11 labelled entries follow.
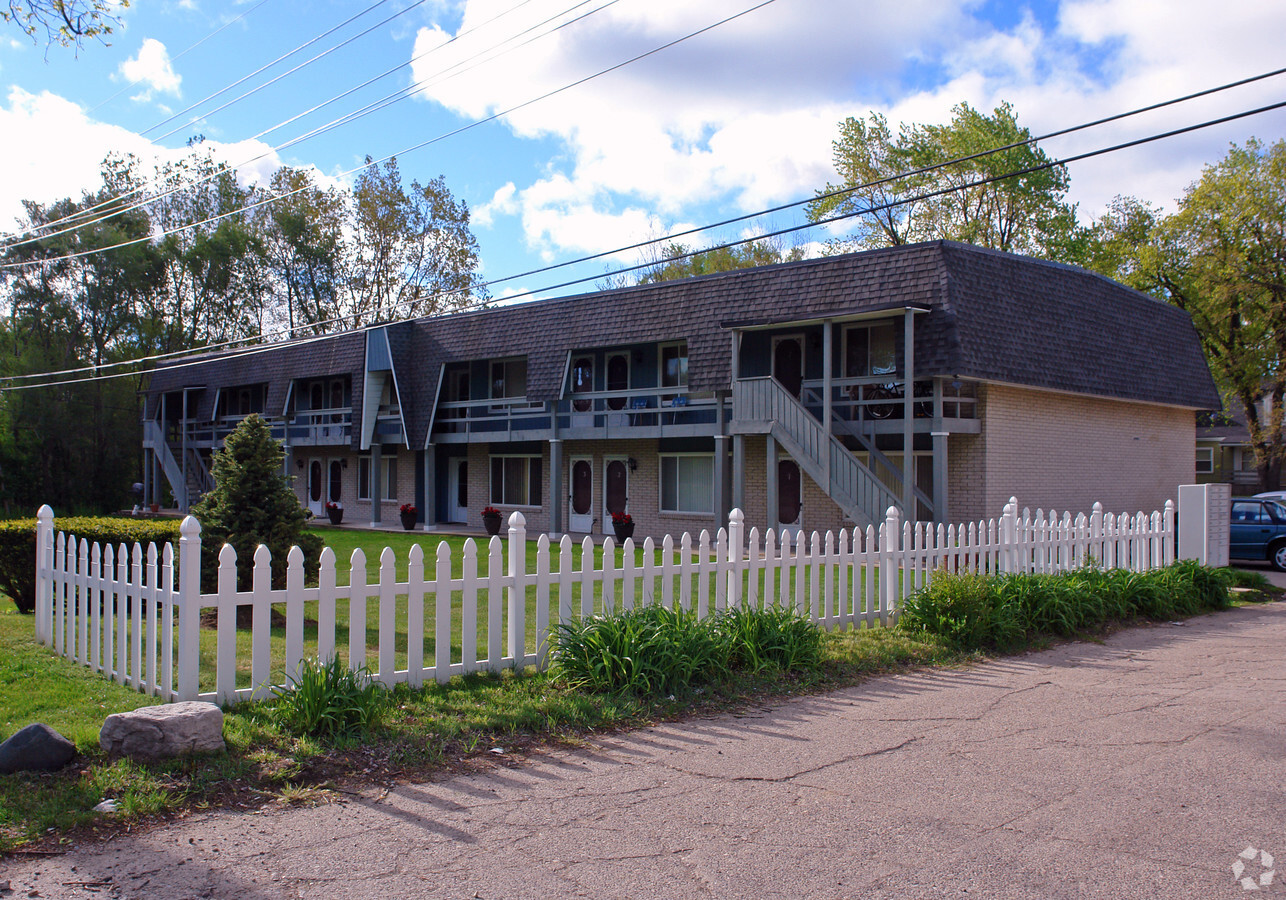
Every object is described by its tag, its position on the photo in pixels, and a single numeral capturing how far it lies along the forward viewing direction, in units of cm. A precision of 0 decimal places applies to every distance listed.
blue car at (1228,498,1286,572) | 1880
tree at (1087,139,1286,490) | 3155
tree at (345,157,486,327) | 5122
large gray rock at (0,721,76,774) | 510
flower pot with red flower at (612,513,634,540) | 2300
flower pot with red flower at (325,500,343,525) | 3108
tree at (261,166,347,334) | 5166
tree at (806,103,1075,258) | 4012
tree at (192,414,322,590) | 1009
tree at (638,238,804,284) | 4541
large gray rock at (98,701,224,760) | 521
